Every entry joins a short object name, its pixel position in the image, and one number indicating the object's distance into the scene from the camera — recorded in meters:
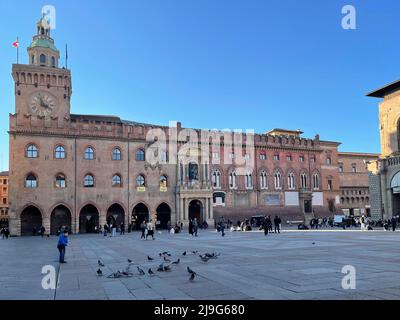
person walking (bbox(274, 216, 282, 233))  33.28
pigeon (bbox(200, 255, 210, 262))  14.38
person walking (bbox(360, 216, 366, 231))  35.46
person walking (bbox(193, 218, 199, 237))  33.59
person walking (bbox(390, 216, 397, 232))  31.84
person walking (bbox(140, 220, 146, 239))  31.19
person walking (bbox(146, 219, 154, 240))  31.36
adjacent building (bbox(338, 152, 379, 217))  74.82
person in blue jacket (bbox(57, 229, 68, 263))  15.85
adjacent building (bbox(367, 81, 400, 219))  41.81
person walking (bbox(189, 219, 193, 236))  34.78
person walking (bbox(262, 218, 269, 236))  30.94
